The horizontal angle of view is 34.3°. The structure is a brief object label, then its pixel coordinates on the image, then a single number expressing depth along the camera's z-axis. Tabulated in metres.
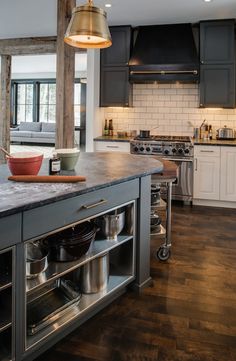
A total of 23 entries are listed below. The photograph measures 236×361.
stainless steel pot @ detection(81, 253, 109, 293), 2.49
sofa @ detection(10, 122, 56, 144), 13.60
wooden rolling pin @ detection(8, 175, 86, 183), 2.16
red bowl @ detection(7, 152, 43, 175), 2.23
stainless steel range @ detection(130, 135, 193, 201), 5.52
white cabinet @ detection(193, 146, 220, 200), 5.46
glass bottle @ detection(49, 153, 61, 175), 2.47
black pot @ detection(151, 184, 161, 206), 3.39
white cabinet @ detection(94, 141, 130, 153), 5.88
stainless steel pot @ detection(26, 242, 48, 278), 2.00
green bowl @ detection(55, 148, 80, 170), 2.62
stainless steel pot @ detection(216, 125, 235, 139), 5.76
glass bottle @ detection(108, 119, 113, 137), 6.39
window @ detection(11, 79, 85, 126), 14.48
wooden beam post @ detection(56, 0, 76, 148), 4.59
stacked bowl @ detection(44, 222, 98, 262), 2.23
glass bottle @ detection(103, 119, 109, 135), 6.40
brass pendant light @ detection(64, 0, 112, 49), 2.64
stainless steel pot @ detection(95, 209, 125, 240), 2.58
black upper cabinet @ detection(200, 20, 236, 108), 5.52
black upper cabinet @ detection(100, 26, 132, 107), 5.95
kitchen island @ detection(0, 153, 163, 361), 1.75
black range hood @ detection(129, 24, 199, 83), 5.67
